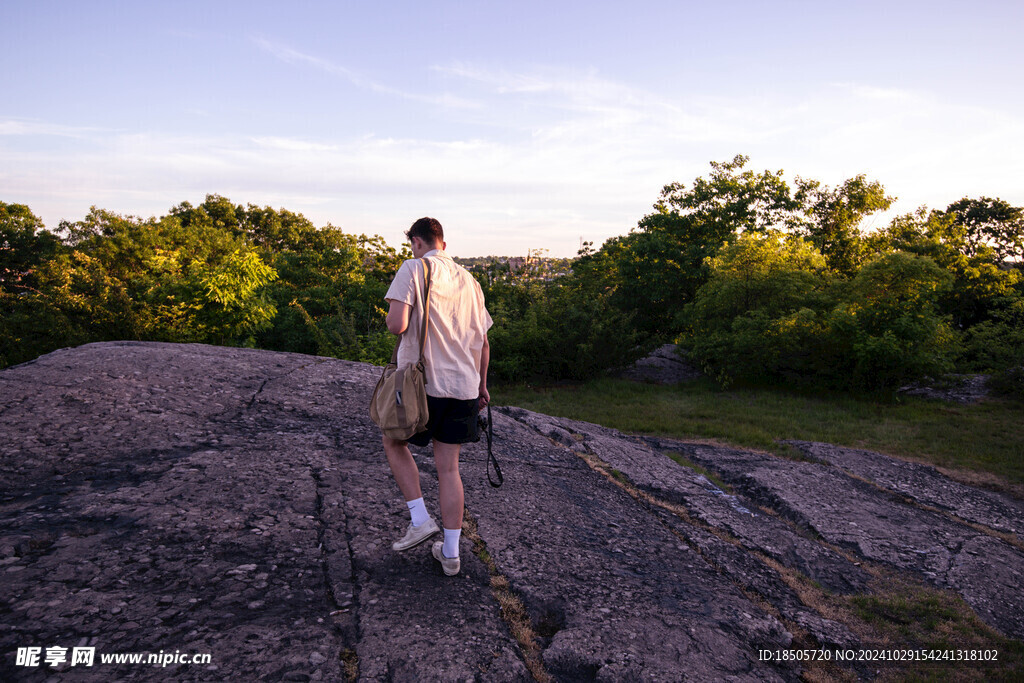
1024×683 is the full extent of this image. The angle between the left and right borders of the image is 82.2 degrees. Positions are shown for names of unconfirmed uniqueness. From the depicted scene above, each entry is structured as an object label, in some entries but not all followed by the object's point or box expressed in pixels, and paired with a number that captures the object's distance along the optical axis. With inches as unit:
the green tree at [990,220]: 1184.8
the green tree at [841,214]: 757.9
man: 120.4
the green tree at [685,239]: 700.7
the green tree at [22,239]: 950.7
